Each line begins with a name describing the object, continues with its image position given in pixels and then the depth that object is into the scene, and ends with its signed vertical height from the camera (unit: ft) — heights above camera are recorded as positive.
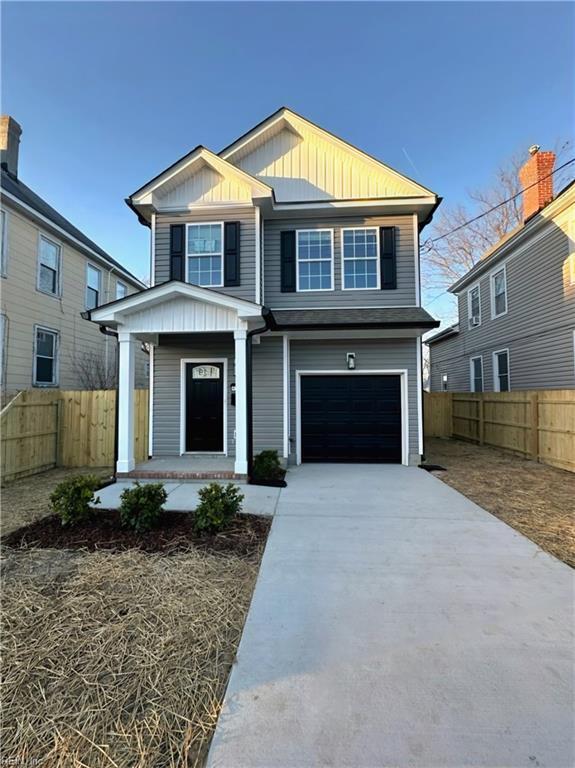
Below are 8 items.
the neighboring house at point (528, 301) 33.30 +10.46
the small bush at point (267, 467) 23.64 -4.33
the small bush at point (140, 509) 14.80 -4.35
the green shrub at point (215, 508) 14.39 -4.24
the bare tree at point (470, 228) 63.77 +30.54
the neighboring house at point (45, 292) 31.76 +10.55
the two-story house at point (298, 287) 28.32 +8.66
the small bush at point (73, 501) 15.12 -4.09
